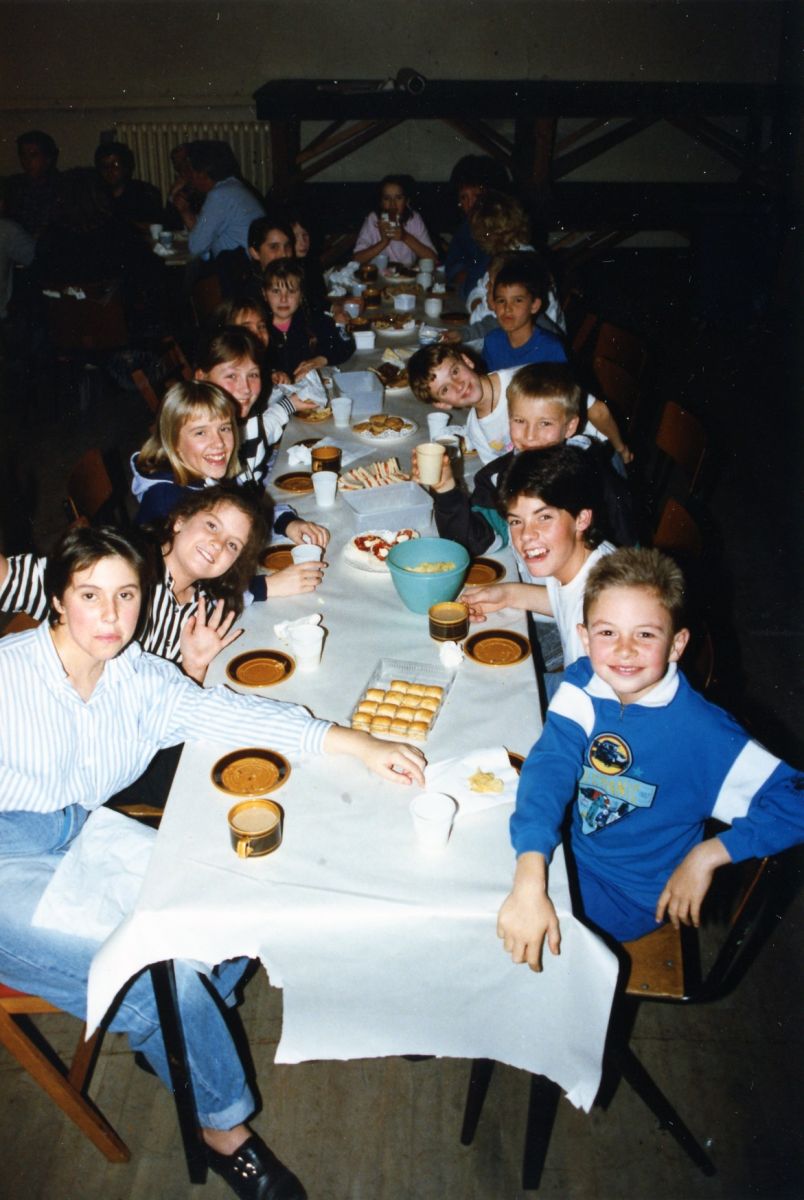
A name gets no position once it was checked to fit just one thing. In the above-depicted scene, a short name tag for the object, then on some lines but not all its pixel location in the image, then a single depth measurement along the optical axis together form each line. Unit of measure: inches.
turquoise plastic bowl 88.2
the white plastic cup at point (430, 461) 102.3
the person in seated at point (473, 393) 122.2
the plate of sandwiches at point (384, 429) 138.8
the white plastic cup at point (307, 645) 80.7
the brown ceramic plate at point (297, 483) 121.4
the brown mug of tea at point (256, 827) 59.7
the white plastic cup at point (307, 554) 99.7
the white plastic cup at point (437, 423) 137.5
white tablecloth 57.2
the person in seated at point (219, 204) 226.4
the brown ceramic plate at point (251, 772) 66.6
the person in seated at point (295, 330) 168.9
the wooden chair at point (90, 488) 102.2
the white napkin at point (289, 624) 84.0
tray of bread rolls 73.1
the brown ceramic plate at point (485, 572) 98.1
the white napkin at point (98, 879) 67.1
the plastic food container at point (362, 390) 151.9
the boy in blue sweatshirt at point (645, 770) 64.9
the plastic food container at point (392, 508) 108.0
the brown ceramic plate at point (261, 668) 80.5
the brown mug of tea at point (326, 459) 123.4
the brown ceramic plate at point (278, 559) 102.0
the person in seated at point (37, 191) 265.9
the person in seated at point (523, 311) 146.1
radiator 358.0
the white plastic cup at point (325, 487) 113.9
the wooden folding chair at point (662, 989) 66.6
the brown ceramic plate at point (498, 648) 82.6
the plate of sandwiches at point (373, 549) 99.3
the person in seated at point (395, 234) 248.7
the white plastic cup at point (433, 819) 59.9
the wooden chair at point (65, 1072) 66.9
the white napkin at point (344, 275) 233.7
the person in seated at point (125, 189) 280.1
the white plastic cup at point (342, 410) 143.8
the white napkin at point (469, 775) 65.3
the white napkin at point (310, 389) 153.1
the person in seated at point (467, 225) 226.2
